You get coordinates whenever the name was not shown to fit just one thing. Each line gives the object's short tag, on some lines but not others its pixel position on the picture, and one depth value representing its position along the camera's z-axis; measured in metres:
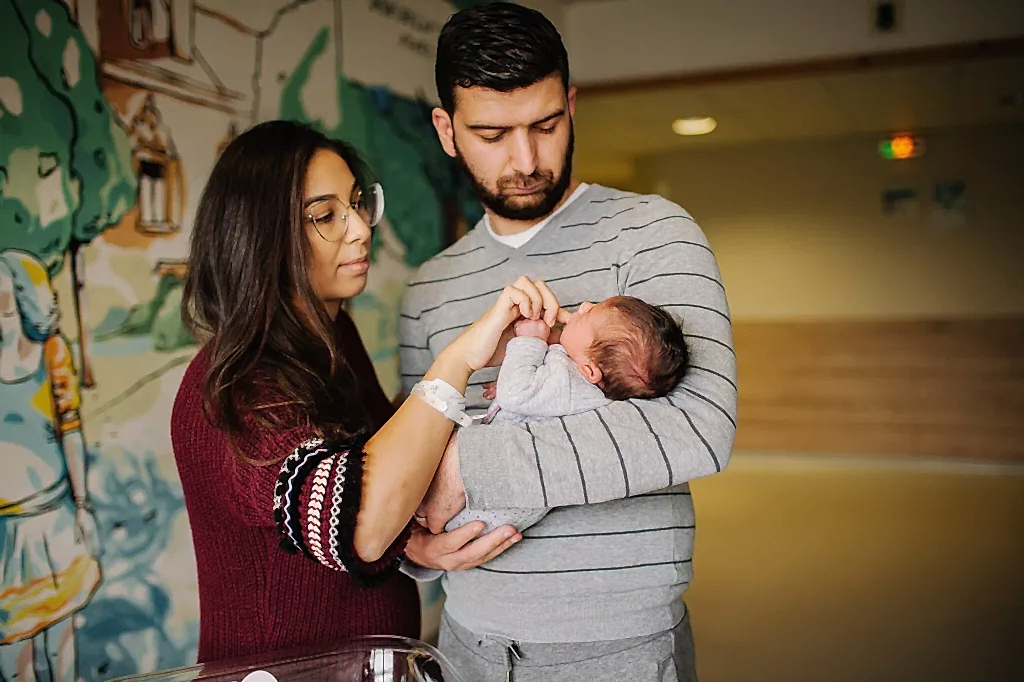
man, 1.11
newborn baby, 1.22
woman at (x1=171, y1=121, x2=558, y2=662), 1.10
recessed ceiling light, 5.03
